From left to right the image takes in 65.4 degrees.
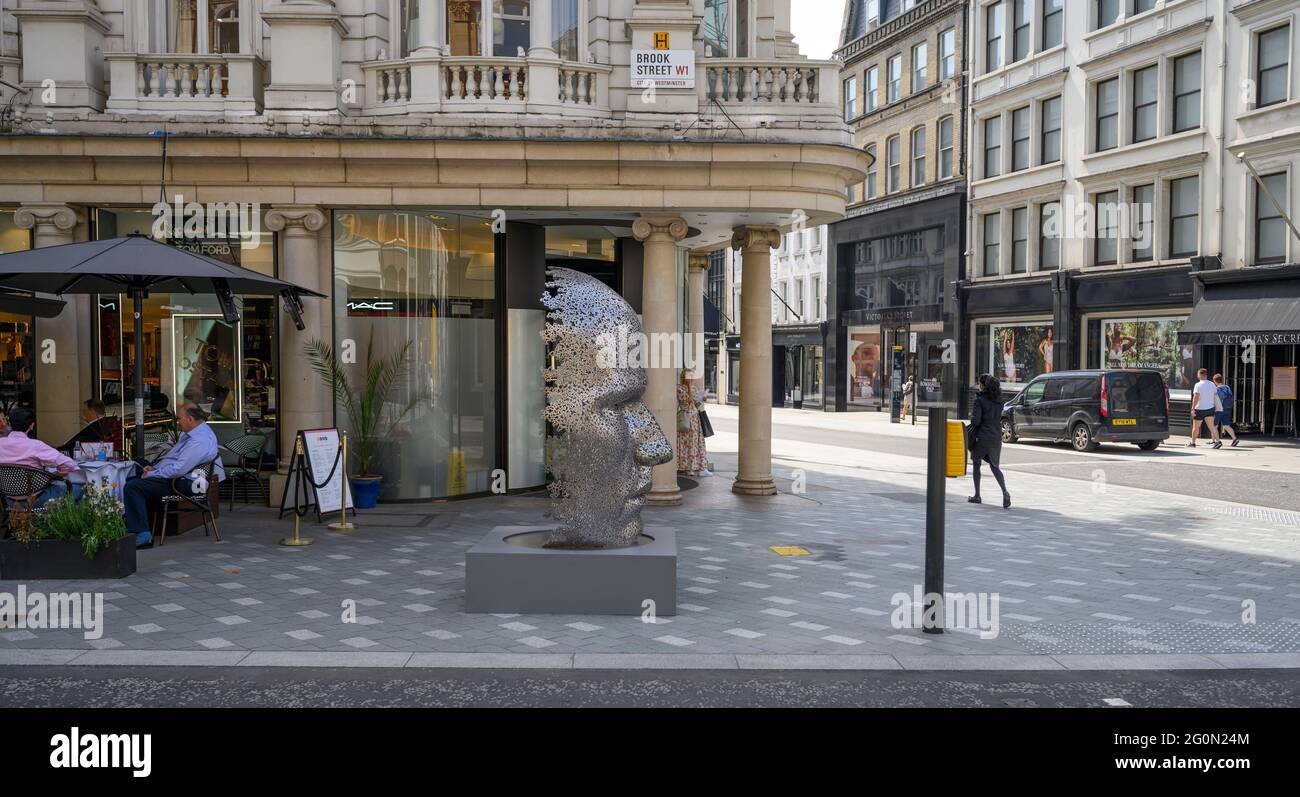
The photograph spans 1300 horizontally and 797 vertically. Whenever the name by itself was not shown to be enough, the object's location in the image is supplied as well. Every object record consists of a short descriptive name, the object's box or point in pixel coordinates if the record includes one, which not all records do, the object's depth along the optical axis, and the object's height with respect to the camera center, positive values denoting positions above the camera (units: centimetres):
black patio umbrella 948 +98
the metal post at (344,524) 1148 -176
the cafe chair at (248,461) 1303 -120
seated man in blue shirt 1009 -100
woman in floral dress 1681 -108
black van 2344 -91
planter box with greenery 845 -144
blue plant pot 1302 -157
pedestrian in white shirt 2402 -75
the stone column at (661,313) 1337 +76
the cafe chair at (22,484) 938 -105
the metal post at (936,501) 721 -94
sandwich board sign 1129 -113
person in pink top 947 -79
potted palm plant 1284 -39
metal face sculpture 804 -36
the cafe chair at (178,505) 1032 -142
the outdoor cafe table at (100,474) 1010 -104
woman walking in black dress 1399 -79
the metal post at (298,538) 1043 -174
